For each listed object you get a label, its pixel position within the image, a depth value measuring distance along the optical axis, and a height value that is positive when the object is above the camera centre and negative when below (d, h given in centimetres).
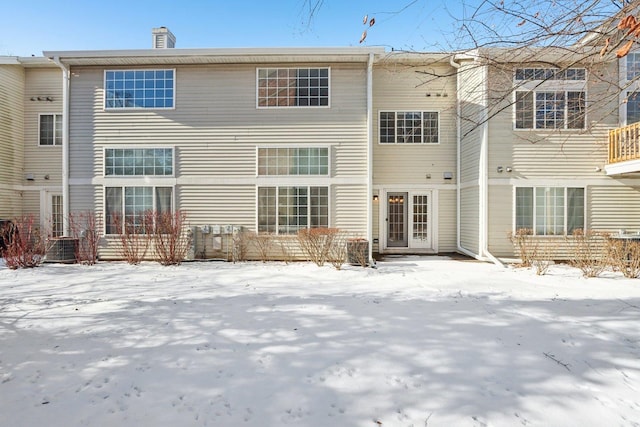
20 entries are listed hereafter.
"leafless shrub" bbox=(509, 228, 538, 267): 856 -85
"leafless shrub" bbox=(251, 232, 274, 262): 945 -86
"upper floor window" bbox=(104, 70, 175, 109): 971 +355
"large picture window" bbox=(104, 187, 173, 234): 965 +30
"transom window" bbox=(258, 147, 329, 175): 955 +148
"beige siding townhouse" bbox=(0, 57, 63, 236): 1091 +225
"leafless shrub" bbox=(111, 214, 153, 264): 912 -67
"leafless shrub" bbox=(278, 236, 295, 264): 951 -88
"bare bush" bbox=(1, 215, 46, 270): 820 -88
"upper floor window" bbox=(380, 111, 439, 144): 1089 +281
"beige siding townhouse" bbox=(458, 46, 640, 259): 932 +79
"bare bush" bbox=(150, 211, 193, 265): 891 -62
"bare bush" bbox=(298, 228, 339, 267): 883 -77
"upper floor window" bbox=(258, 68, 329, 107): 959 +360
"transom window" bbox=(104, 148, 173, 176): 969 +146
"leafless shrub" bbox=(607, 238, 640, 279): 713 -96
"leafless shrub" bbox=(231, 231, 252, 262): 937 -91
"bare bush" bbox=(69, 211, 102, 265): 912 -57
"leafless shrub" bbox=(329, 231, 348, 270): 866 -99
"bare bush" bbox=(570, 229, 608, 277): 739 -102
